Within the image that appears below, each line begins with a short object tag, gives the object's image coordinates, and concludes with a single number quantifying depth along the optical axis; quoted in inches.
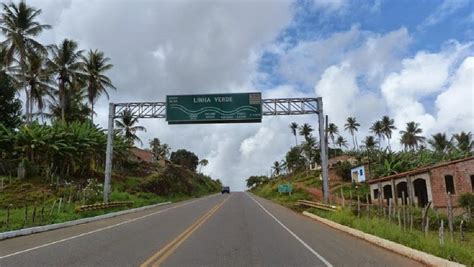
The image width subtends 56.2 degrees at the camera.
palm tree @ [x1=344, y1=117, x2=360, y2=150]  4633.4
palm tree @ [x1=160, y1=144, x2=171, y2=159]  4878.9
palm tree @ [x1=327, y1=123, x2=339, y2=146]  4659.5
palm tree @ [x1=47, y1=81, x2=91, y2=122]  2206.0
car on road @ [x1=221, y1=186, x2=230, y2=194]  3942.7
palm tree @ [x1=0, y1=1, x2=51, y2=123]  1749.5
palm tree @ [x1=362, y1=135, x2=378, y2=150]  4030.5
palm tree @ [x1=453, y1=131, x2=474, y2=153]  3639.3
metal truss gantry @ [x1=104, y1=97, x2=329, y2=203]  1200.2
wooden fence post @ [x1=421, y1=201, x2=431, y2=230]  557.2
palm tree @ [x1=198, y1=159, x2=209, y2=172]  6082.7
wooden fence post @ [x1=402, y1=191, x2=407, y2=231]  614.5
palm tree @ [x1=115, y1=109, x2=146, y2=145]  2903.5
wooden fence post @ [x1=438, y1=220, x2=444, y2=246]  455.3
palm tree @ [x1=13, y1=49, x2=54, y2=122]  1867.0
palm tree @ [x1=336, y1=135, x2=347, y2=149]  5179.1
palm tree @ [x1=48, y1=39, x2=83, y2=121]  2007.9
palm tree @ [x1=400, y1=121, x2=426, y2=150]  4242.1
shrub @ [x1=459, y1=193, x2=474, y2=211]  1374.3
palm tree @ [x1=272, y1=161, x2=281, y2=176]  6099.9
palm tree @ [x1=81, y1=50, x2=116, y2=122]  2207.2
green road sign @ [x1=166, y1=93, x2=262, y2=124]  1234.6
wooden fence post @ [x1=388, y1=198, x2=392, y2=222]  703.2
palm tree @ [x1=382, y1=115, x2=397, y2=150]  4222.4
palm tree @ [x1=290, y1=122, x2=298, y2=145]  4933.6
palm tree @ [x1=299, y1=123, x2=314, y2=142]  4699.8
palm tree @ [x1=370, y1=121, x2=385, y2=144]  4264.3
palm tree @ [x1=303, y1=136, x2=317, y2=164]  4532.2
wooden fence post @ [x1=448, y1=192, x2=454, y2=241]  553.8
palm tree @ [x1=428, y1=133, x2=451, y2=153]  3665.8
